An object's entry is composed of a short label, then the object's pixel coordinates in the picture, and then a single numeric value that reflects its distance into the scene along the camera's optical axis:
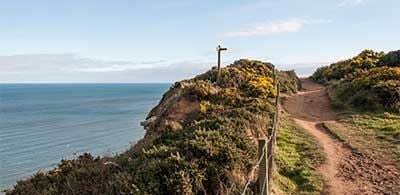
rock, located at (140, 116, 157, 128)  23.39
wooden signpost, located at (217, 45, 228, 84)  26.55
